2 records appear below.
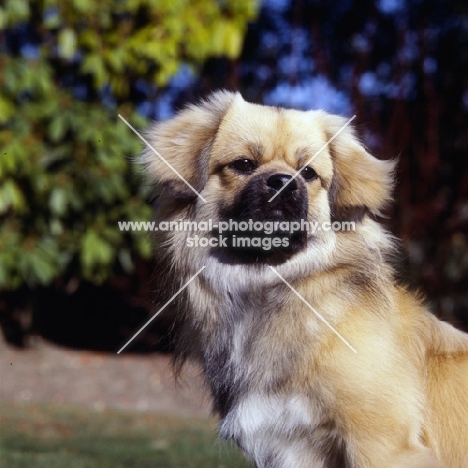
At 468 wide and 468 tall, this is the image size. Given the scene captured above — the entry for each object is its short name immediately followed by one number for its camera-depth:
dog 2.94
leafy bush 7.38
